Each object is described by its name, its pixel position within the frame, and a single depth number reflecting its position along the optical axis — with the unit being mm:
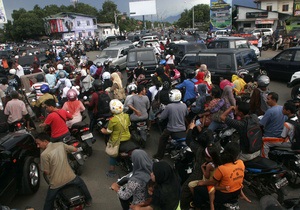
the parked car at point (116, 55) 15917
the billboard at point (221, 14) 50031
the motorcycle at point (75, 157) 5223
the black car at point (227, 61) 9148
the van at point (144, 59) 11802
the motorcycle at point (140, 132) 6305
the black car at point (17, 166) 4326
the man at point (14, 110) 6723
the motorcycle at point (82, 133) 5996
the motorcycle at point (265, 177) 3985
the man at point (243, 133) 4121
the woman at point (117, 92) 7602
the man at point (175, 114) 5258
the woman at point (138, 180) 3322
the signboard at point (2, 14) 23255
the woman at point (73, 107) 6109
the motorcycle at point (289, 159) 4324
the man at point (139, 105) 6223
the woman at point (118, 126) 4941
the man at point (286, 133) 4293
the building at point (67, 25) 53969
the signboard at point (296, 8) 37312
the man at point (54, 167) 3834
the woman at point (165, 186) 2891
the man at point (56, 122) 5141
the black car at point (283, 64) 10606
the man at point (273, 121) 4629
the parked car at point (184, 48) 14530
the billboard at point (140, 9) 64188
